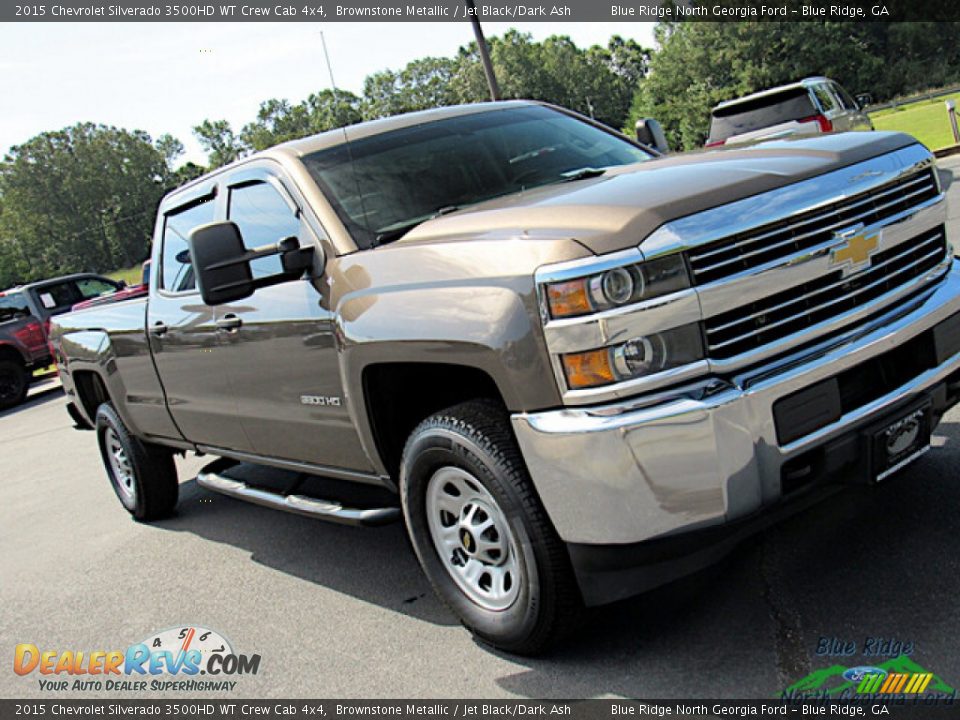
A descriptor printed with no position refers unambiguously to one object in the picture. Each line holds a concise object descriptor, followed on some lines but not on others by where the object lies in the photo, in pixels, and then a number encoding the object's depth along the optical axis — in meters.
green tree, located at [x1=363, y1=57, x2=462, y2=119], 93.04
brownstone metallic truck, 2.82
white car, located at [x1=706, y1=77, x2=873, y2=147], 13.16
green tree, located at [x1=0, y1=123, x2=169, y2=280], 110.94
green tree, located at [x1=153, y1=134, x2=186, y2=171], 87.22
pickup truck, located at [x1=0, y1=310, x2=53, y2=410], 16.88
